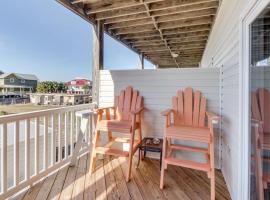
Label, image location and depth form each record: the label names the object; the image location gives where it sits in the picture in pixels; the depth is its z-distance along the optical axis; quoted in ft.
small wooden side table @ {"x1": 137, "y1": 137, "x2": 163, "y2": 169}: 8.71
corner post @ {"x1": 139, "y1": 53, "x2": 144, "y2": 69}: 23.00
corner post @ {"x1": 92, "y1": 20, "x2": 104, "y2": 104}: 11.33
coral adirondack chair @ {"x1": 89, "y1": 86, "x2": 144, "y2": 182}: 8.34
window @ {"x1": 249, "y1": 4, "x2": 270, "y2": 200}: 4.50
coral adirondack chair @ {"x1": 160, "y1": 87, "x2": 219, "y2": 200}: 7.03
